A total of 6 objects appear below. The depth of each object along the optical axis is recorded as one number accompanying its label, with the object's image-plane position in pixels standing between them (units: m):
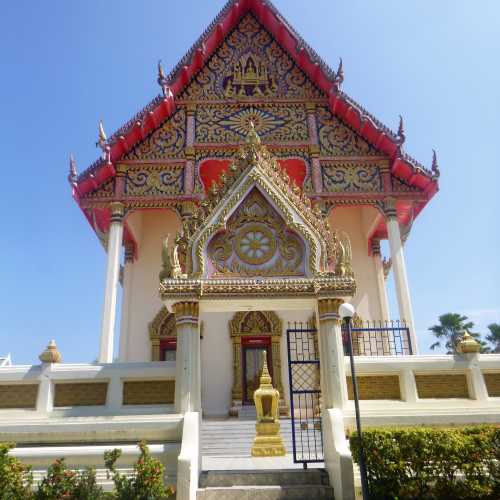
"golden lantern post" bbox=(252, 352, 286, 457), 7.12
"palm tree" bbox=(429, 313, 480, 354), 33.81
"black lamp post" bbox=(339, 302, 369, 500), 4.20
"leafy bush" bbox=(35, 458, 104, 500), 4.09
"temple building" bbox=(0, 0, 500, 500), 5.22
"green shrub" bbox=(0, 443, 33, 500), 4.06
